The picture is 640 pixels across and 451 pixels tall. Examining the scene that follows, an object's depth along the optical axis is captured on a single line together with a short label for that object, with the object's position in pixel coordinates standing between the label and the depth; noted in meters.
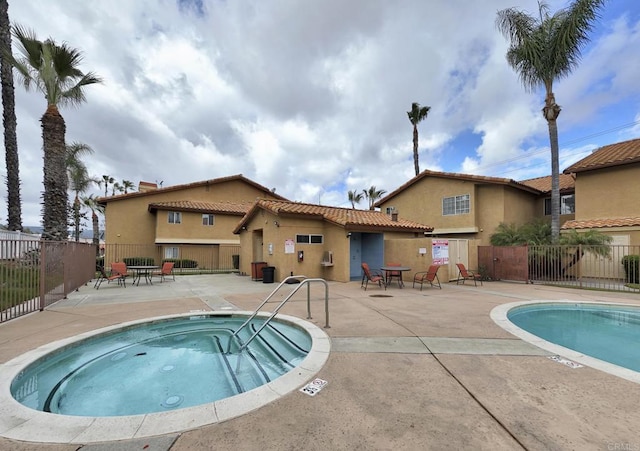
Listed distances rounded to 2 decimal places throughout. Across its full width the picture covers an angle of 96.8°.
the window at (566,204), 20.41
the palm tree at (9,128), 13.96
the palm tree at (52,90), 13.22
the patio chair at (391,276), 13.08
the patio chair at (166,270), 15.38
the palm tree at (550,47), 15.27
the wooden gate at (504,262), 14.87
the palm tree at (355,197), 62.59
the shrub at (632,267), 13.71
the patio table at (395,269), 12.38
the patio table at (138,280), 14.07
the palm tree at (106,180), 47.59
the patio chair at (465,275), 13.69
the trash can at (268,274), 15.05
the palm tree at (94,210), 36.75
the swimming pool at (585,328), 5.07
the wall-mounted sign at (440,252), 14.77
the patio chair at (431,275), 12.30
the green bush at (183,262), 23.48
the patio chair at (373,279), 12.38
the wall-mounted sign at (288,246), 14.88
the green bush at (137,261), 21.80
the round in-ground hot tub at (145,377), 2.98
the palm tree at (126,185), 49.87
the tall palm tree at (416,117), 30.05
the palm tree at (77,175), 29.55
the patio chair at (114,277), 13.37
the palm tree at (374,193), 59.09
